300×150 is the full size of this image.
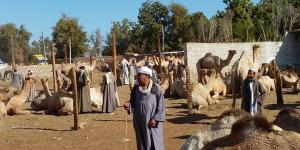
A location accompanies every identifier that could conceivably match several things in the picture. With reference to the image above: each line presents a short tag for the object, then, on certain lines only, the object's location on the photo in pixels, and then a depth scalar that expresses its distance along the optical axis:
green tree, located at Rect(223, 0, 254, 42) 40.44
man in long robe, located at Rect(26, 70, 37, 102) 17.62
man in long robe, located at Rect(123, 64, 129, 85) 24.97
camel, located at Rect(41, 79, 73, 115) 12.73
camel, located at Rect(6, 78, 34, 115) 13.41
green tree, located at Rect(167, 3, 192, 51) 42.80
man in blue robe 5.52
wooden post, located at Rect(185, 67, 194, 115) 11.89
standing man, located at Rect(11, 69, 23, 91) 19.16
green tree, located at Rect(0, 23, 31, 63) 50.63
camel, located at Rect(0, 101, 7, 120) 12.76
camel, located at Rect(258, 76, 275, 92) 16.55
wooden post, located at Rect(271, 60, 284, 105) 12.45
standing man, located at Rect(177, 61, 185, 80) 18.69
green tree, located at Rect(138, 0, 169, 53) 43.47
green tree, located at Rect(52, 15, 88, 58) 46.01
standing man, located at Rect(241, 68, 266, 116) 7.27
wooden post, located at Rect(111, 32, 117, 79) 13.47
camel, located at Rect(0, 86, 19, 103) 13.96
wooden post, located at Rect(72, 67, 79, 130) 9.85
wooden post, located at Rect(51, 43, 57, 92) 14.33
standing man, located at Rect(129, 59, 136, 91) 22.38
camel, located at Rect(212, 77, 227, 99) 15.01
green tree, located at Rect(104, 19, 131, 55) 54.85
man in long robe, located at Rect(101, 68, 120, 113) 12.57
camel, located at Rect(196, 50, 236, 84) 16.93
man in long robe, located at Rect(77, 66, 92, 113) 12.66
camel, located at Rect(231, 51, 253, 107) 14.60
